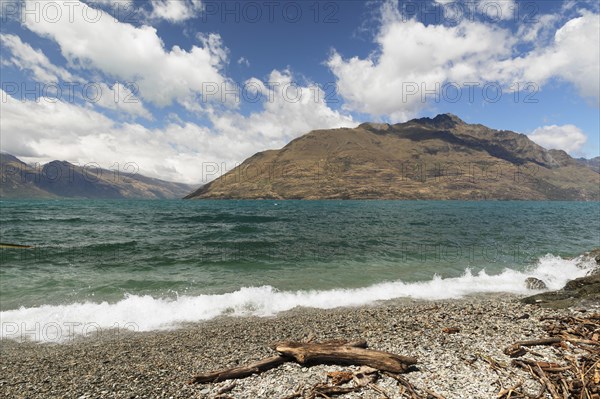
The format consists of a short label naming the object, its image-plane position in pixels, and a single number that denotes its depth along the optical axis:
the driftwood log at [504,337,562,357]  9.52
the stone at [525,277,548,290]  22.36
